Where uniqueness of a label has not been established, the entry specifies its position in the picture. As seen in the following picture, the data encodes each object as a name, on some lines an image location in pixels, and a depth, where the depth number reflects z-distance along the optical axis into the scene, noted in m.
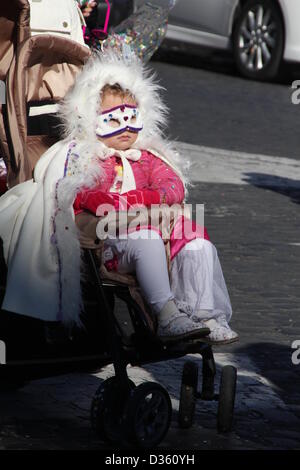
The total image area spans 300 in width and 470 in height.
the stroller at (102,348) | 9.07
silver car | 26.50
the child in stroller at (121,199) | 9.12
